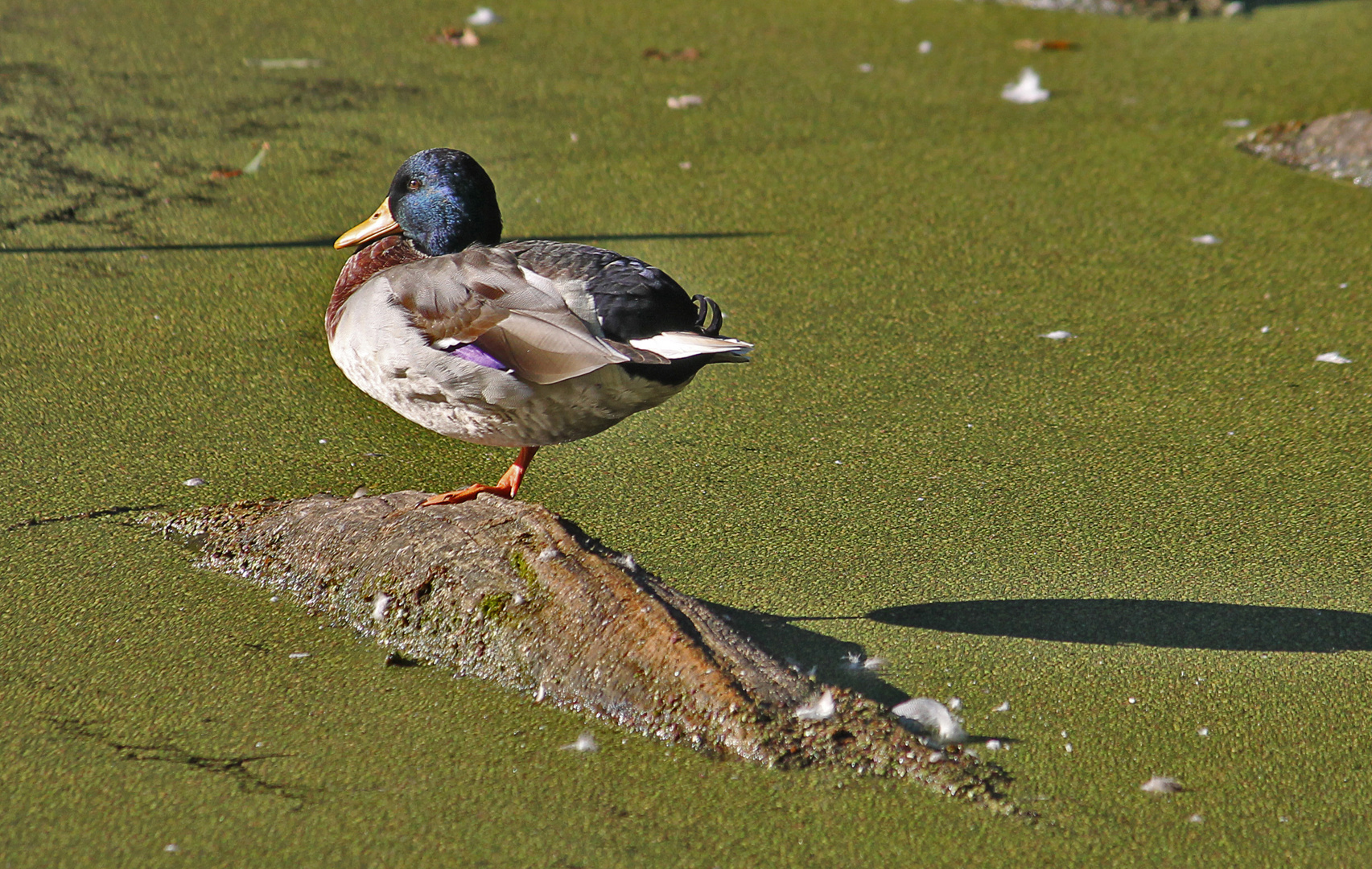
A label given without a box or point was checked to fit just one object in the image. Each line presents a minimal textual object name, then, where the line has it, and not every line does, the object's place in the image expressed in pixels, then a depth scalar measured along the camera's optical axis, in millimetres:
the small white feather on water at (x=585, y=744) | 15488
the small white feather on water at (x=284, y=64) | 18188
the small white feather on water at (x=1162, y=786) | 15478
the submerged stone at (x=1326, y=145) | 16428
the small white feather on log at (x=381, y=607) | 15594
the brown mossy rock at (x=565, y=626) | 15484
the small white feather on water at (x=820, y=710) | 15497
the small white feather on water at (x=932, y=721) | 15516
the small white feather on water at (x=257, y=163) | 16333
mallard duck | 15571
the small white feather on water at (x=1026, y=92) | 18301
